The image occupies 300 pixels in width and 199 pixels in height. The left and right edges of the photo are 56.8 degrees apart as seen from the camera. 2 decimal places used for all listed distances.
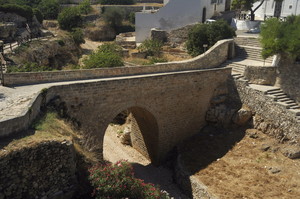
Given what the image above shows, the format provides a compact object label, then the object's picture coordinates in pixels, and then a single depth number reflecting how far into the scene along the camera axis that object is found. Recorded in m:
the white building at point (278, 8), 25.80
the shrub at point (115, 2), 44.03
